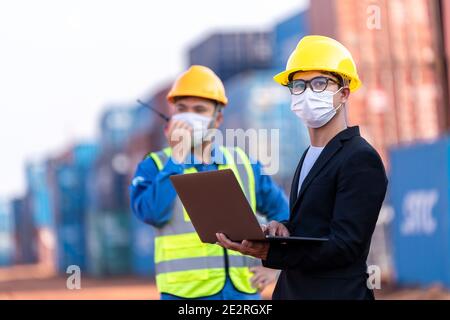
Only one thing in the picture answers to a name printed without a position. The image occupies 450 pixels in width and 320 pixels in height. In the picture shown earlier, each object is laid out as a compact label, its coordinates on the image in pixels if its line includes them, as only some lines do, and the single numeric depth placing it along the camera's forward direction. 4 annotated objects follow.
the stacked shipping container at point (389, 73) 21.66
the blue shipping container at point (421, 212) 15.95
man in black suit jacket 3.71
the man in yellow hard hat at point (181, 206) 5.14
